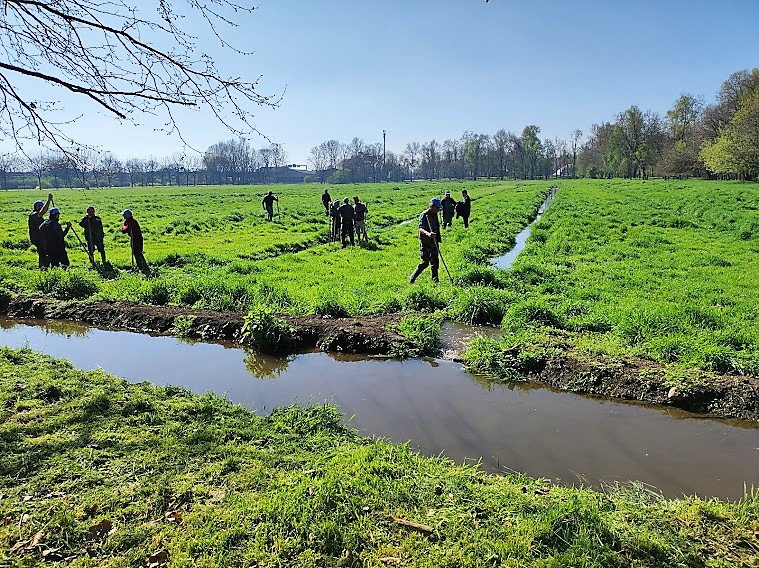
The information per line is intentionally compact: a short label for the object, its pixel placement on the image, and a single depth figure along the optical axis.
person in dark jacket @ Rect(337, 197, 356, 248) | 18.77
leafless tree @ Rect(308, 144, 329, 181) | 158.84
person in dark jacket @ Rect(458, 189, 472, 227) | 23.14
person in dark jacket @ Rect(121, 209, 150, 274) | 13.78
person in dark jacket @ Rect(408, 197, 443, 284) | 11.22
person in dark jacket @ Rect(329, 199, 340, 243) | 19.94
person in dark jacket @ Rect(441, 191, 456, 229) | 22.64
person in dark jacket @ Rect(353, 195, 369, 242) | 19.22
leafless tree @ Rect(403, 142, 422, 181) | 142.12
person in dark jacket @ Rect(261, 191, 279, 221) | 26.34
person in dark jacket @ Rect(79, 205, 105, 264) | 14.83
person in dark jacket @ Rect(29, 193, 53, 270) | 14.00
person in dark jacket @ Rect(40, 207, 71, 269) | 13.66
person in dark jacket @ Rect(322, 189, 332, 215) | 25.34
